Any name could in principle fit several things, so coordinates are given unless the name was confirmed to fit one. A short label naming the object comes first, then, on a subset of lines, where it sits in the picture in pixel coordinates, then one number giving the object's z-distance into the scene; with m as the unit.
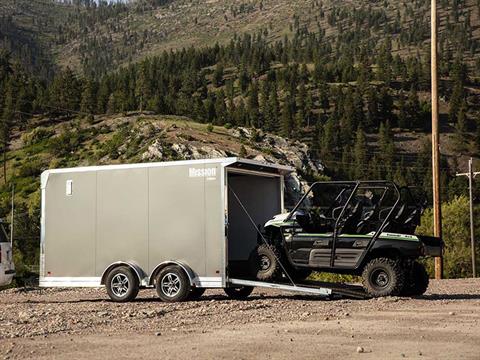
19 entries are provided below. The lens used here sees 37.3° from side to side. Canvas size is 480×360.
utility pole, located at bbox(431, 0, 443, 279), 23.23
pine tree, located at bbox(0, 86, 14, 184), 114.69
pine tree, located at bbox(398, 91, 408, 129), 157.50
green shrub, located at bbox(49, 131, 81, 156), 105.67
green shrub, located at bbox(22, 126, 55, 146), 115.81
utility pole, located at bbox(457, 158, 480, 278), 45.34
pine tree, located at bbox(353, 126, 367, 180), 127.88
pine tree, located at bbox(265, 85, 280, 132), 151.30
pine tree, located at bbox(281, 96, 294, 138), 148.75
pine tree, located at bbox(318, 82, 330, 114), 165.62
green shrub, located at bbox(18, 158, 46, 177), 101.12
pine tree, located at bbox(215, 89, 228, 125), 147.62
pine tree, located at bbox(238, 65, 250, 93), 183.62
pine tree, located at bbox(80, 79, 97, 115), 131.12
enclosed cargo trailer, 14.38
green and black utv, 14.09
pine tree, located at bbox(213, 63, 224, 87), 195.38
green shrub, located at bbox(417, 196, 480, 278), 52.34
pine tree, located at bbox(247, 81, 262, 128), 151.00
